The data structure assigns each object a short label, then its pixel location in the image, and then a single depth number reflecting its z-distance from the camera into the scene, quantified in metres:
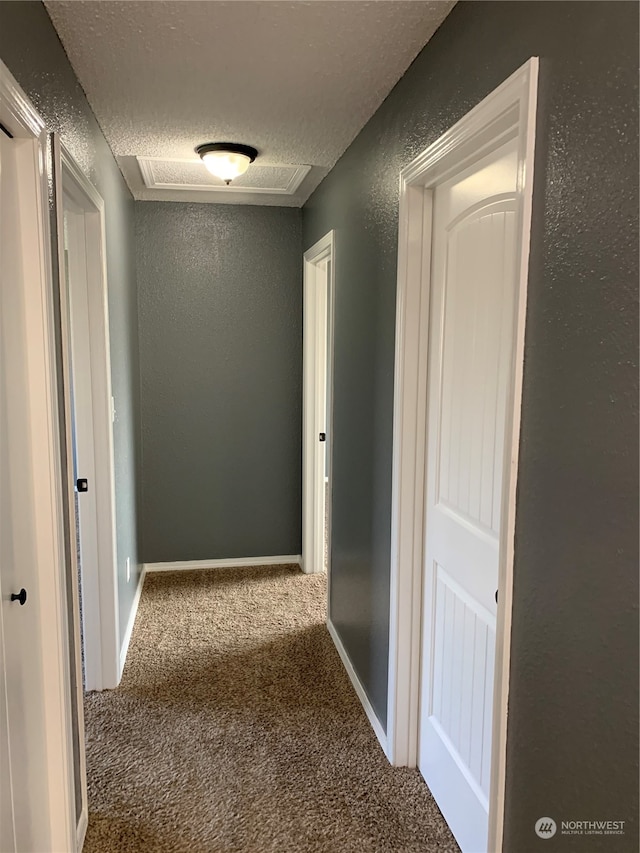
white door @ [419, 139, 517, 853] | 1.59
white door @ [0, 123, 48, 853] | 1.41
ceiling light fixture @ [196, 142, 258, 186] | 2.68
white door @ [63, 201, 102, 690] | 2.43
